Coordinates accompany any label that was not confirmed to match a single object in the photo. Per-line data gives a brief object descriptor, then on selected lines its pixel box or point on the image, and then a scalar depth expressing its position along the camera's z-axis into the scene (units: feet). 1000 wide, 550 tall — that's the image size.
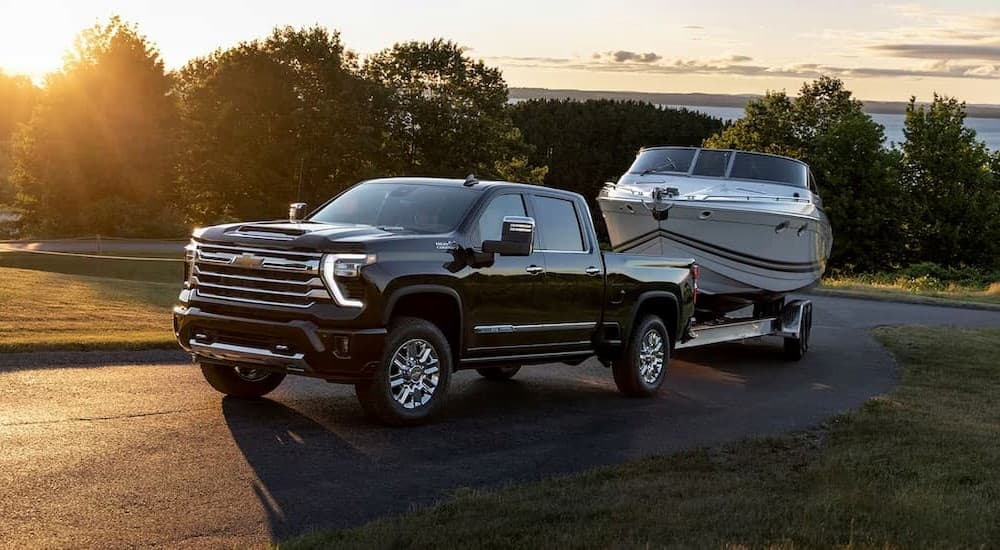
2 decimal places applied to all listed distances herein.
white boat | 53.47
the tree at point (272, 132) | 185.88
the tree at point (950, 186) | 251.60
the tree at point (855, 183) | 245.45
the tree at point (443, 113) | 198.08
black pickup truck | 30.40
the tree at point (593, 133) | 357.92
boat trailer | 49.44
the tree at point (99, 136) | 205.36
